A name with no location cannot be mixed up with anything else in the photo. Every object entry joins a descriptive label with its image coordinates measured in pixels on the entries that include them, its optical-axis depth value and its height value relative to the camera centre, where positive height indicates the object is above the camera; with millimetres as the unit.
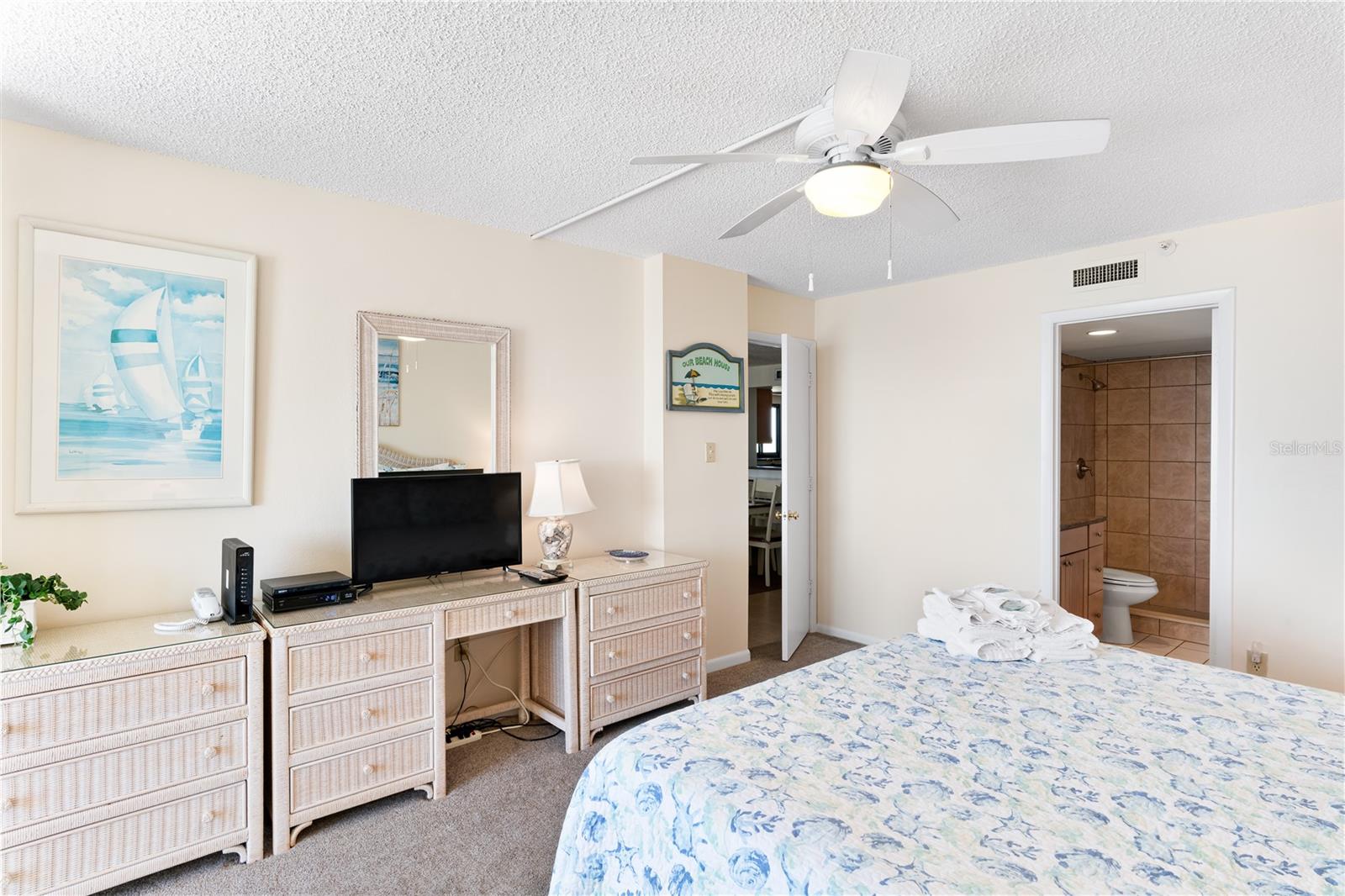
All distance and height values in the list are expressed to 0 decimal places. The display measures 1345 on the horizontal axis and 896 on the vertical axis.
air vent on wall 3486 +948
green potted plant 1991 -466
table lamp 3178 -248
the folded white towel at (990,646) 2307 -670
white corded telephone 2322 -556
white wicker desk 2303 -880
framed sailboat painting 2238 +272
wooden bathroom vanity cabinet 4477 -811
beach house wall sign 3854 +421
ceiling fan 1516 +797
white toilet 4789 -1054
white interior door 4266 -264
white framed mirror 2930 +246
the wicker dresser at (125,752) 1894 -922
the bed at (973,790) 1234 -744
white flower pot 1993 -533
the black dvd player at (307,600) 2410 -558
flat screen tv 2689 -322
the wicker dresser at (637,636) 3072 -896
